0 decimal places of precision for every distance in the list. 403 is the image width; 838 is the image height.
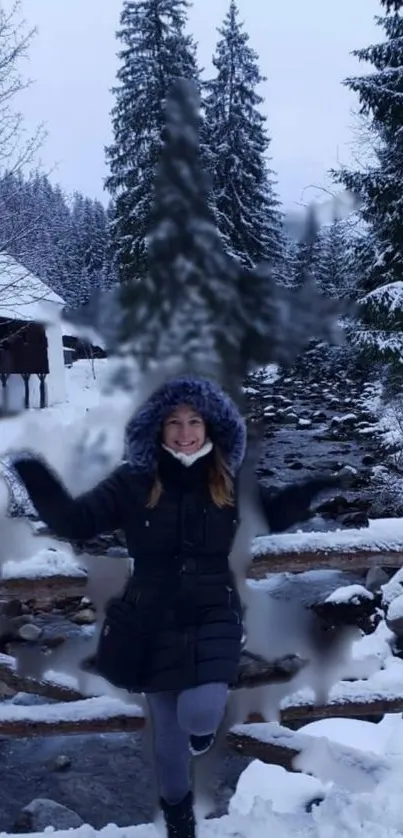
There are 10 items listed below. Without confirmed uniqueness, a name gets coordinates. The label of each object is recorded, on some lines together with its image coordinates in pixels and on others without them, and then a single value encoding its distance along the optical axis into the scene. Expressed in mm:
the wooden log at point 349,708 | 3016
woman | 2314
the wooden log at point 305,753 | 2885
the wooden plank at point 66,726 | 2881
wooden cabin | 20188
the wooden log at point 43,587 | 2822
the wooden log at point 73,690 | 3178
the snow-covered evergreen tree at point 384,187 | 13086
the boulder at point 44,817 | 4016
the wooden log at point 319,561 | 2914
